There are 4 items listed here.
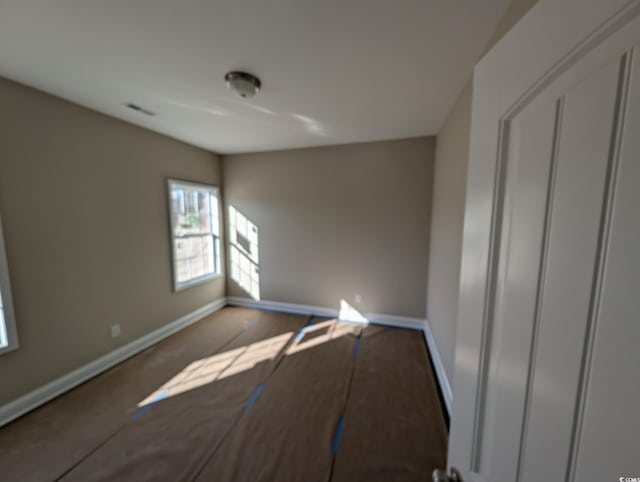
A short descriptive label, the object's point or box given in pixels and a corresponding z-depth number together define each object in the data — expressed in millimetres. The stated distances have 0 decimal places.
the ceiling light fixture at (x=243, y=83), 1670
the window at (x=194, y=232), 3174
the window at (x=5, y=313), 1749
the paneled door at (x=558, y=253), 312
